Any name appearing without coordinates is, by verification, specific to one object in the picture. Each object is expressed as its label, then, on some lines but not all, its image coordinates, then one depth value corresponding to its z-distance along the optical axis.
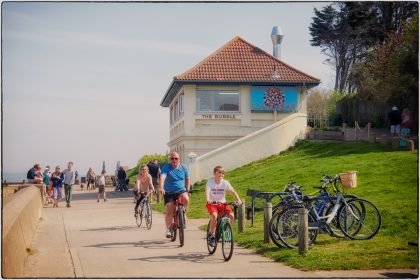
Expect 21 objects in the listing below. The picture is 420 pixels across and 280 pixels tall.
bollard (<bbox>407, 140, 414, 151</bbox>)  29.13
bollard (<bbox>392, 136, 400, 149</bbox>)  30.70
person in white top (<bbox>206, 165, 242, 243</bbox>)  12.39
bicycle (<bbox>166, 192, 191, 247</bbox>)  13.79
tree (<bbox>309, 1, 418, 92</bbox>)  36.76
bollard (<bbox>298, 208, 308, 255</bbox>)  12.00
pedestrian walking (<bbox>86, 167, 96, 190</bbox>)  40.57
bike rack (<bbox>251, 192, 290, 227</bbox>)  17.15
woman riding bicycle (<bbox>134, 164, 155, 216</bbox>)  18.14
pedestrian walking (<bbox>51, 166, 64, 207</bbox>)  27.84
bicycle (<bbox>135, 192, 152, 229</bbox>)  17.52
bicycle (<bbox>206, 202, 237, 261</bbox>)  11.62
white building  38.44
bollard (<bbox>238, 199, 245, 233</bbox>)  15.94
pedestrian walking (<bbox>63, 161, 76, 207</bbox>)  26.36
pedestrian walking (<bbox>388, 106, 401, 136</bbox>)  31.61
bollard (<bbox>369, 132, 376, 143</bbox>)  34.02
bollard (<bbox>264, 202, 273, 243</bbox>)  13.68
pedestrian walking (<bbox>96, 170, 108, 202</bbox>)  31.31
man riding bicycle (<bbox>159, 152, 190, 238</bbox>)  14.24
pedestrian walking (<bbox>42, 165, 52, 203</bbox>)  29.46
